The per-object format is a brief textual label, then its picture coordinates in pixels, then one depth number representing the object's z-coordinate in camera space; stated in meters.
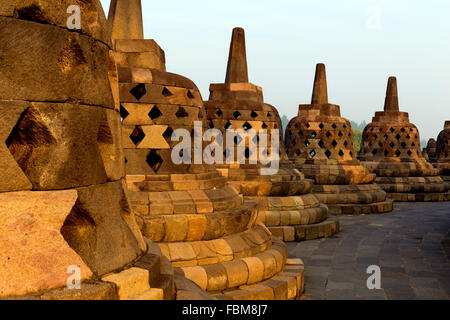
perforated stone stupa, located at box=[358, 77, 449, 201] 16.92
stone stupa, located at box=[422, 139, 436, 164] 29.41
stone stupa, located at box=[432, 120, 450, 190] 19.98
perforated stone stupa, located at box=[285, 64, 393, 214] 13.34
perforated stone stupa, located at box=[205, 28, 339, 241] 9.75
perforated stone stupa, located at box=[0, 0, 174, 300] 2.32
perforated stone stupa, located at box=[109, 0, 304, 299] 5.41
